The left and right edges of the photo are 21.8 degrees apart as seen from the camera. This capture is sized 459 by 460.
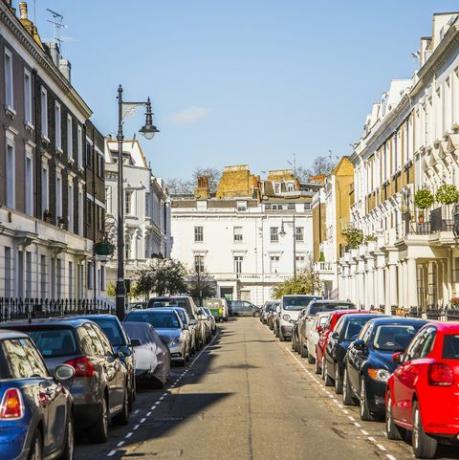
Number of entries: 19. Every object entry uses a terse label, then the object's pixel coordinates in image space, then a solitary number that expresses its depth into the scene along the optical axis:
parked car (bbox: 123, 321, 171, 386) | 24.33
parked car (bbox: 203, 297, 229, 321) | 87.41
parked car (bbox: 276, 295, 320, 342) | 49.03
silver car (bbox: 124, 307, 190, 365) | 32.03
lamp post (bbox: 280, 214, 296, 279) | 118.79
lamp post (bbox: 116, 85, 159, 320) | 35.34
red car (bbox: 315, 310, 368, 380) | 26.56
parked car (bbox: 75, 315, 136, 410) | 19.96
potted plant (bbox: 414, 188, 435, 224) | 43.69
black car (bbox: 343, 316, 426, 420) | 17.58
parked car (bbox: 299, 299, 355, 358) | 36.22
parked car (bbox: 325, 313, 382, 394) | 22.83
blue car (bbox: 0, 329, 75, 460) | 10.11
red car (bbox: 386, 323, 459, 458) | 13.27
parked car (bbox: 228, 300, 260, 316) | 106.44
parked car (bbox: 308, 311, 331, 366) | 30.70
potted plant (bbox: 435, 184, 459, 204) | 40.47
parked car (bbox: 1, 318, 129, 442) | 14.98
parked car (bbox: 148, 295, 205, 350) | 42.06
